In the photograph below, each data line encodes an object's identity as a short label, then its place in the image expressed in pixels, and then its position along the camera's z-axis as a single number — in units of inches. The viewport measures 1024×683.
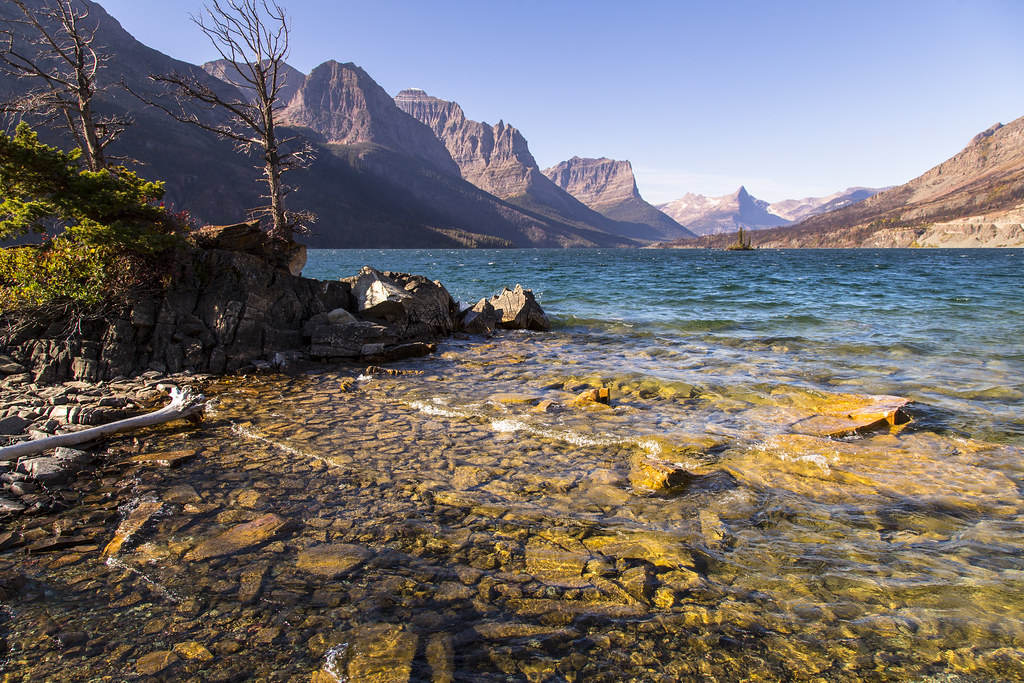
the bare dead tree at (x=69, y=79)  583.5
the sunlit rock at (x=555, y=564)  166.2
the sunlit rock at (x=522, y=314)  773.9
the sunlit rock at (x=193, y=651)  127.4
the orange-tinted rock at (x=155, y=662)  122.3
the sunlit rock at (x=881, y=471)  226.2
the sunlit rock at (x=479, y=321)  748.0
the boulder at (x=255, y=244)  537.0
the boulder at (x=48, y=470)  224.8
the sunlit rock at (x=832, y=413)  314.3
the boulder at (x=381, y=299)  619.2
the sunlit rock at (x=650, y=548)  176.7
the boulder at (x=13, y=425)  275.1
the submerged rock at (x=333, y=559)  166.9
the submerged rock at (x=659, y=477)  235.7
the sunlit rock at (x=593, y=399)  375.3
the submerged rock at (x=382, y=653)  124.0
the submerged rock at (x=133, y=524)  175.9
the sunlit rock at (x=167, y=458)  249.5
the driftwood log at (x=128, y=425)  245.8
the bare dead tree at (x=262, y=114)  660.1
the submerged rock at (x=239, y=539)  173.3
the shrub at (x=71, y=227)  386.6
